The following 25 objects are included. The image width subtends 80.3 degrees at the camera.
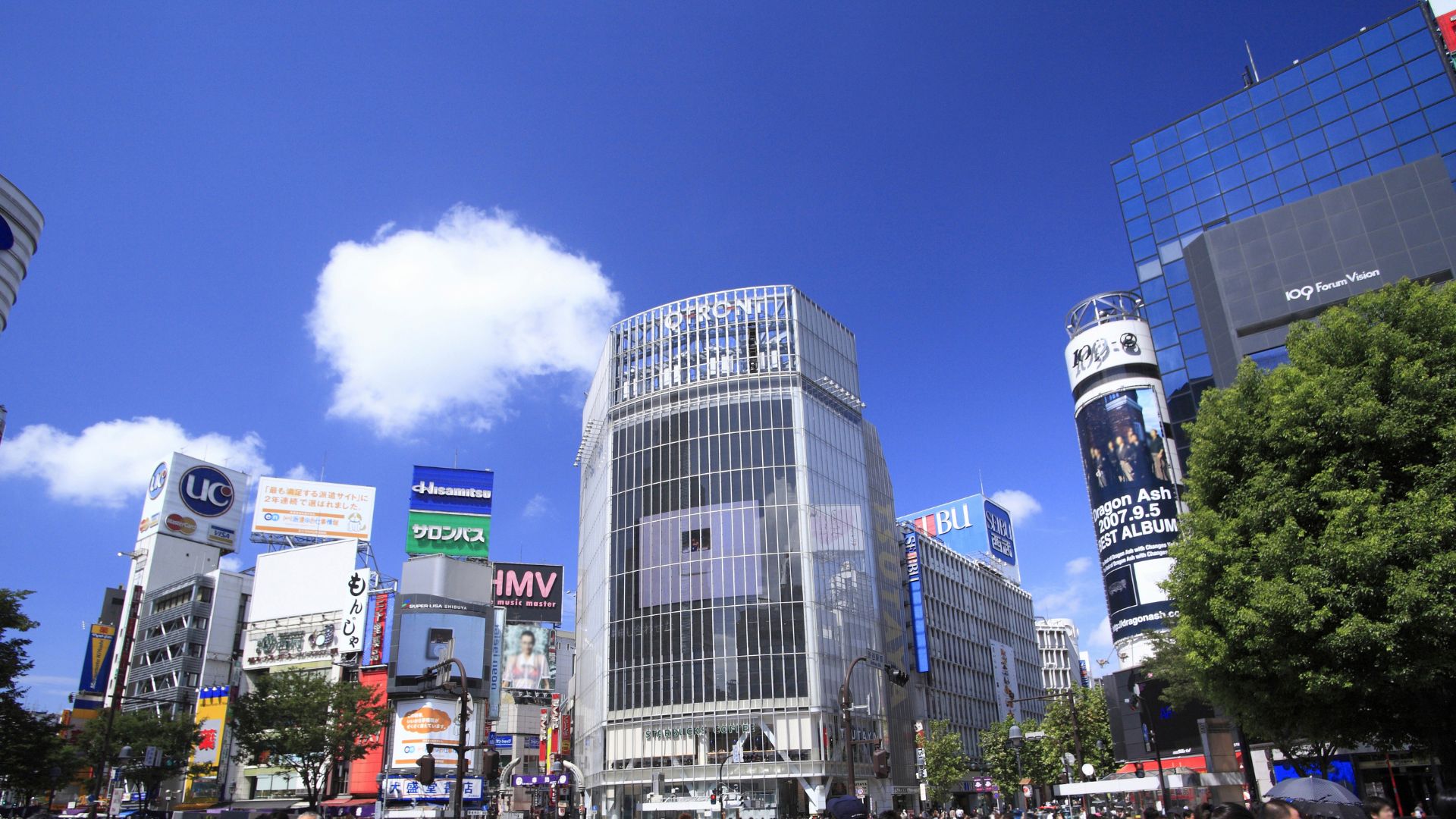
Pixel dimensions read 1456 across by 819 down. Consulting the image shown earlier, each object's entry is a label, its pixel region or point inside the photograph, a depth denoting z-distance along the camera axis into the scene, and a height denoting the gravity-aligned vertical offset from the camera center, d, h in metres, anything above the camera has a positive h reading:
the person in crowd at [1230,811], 6.28 -0.65
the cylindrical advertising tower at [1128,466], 45.00 +13.04
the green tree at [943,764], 61.97 -2.31
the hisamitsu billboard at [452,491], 84.25 +23.94
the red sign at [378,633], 65.19 +8.61
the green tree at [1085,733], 53.62 -0.55
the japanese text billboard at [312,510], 77.50 +20.97
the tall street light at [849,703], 23.95 +0.84
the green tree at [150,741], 50.06 +1.22
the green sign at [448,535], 82.44 +19.50
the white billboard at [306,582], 68.81 +13.25
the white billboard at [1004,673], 96.44 +5.84
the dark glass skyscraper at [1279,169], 40.50 +28.40
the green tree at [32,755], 29.70 +0.43
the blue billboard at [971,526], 103.25 +23.25
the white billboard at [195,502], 82.25 +23.66
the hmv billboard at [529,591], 85.81 +14.65
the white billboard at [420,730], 63.72 +1.55
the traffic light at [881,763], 18.38 -0.62
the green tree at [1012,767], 57.16 -2.53
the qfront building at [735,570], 54.31 +10.83
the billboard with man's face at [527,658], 81.12 +7.92
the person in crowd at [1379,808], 7.90 -0.84
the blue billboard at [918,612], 73.81 +9.63
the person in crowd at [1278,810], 6.62 -0.68
